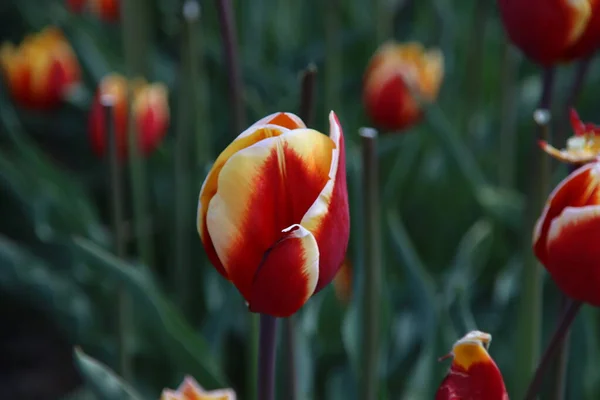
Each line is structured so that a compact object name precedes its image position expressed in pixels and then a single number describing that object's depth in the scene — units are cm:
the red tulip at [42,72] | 225
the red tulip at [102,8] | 286
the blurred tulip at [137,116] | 178
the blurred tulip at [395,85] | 196
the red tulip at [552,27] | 115
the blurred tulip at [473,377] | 101
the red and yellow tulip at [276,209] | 102
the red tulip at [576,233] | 104
